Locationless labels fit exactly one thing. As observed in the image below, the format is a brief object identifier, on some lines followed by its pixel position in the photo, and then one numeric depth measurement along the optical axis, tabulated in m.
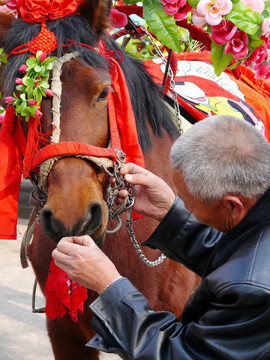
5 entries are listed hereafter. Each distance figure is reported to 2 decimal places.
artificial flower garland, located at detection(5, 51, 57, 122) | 2.10
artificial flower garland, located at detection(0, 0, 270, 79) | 2.35
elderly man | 1.51
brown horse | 1.97
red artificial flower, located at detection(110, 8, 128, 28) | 2.58
